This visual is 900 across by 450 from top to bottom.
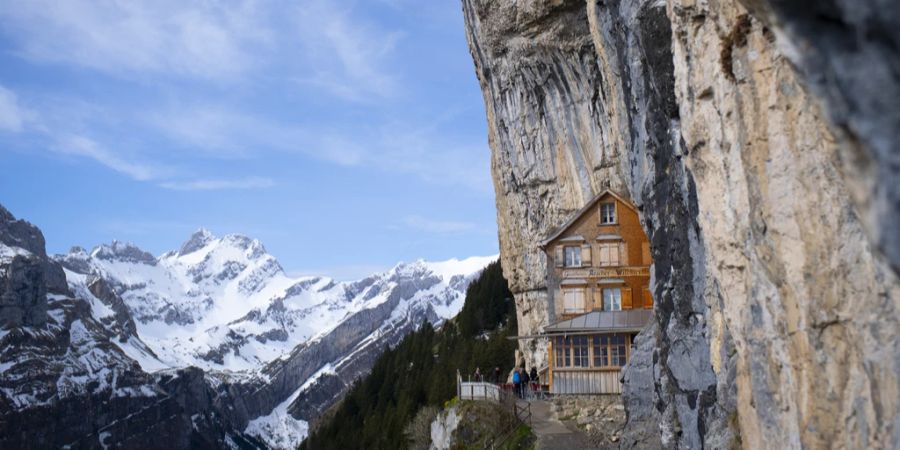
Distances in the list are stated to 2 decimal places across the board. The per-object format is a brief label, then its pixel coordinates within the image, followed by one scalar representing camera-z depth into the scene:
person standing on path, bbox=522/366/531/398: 35.18
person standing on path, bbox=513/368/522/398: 35.72
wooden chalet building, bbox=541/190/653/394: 37.41
